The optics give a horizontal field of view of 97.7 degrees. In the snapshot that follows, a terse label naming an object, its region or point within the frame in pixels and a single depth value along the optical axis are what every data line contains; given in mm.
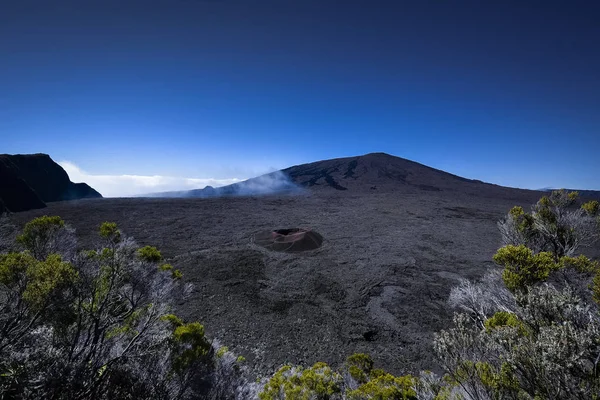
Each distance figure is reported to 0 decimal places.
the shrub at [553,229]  12352
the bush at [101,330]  4953
